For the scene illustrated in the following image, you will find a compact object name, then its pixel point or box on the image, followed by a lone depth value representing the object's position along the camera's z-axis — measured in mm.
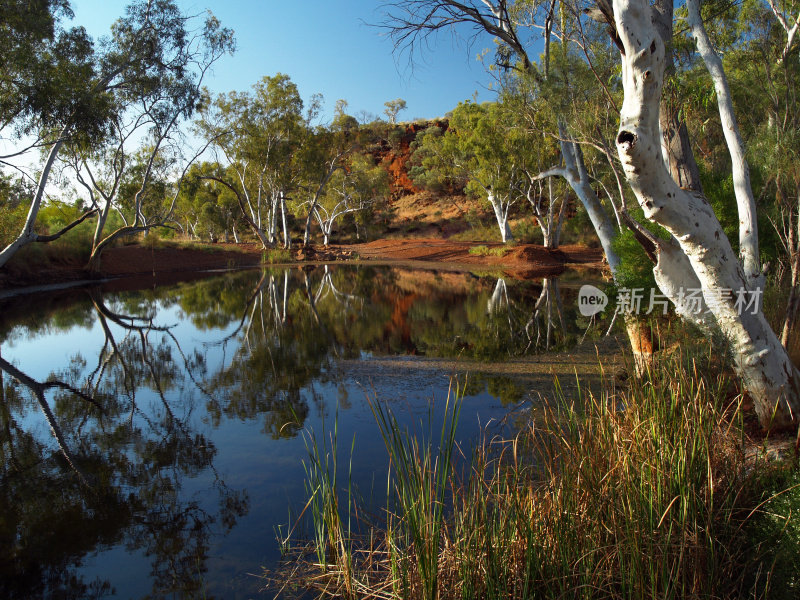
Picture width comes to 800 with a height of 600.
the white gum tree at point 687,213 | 3262
